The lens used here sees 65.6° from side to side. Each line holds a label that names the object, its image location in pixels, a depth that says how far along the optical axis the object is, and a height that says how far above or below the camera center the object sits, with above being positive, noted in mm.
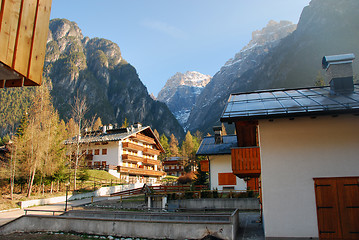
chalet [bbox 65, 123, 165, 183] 48406 +4132
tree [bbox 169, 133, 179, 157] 88250 +7426
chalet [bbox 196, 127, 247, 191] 27484 +646
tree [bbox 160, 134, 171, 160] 85938 +8493
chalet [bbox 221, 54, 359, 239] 10422 +310
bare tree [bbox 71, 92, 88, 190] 37638 +8963
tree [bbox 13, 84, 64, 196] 25984 +3124
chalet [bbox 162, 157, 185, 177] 83175 +2300
